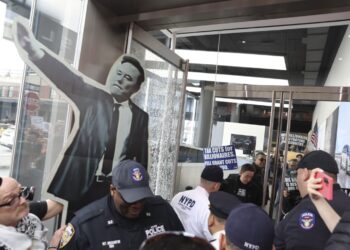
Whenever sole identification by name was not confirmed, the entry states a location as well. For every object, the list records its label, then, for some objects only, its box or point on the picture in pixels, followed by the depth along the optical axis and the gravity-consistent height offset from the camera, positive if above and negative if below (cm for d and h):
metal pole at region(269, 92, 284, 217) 464 -25
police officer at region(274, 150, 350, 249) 177 -33
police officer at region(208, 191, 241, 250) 177 -33
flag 511 +19
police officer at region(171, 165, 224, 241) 253 -47
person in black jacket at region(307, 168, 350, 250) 121 -25
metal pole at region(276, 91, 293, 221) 453 -19
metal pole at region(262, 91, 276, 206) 460 -16
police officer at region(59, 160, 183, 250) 172 -43
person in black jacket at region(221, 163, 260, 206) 444 -53
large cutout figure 241 +6
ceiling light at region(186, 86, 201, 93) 532 +69
